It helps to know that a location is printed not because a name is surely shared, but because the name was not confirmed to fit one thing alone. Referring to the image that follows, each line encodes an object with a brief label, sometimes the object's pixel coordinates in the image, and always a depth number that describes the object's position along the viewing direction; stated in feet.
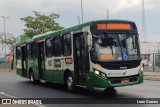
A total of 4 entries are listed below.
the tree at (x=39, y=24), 153.67
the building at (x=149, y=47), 194.68
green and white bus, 37.60
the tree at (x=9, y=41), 222.42
